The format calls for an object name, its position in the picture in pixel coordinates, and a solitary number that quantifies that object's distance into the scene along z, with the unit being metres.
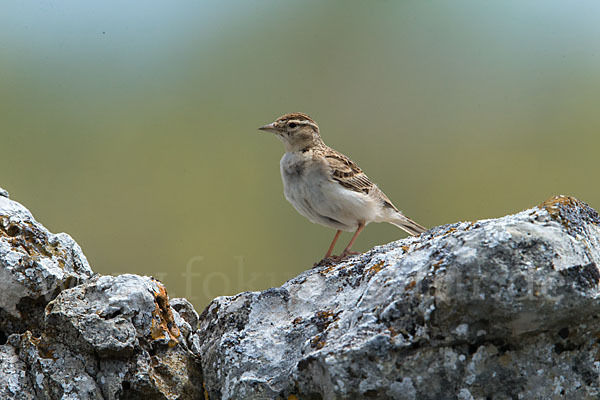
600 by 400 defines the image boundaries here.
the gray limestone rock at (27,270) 10.09
